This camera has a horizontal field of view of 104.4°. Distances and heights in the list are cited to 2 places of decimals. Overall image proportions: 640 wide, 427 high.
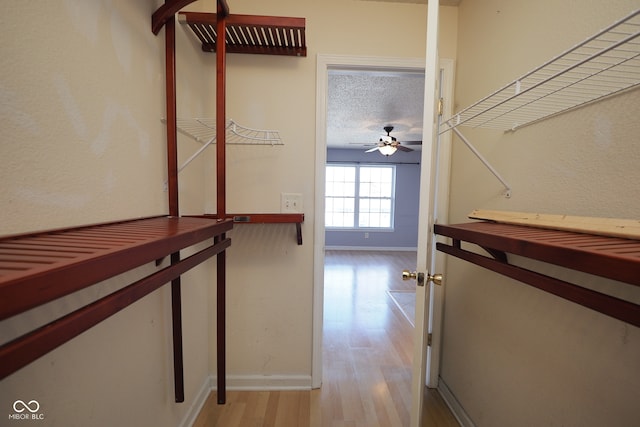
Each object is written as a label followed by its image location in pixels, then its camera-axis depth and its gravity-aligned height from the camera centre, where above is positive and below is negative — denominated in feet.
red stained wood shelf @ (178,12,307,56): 3.79 +2.79
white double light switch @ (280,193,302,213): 5.09 -0.05
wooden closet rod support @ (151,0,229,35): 2.96 +2.27
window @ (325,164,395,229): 19.52 +0.41
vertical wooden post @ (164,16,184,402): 3.24 +0.60
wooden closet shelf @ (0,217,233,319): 0.88 -0.30
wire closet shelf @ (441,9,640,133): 2.24 +1.27
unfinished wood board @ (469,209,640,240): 1.85 -0.16
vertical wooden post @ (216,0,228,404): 3.20 +0.51
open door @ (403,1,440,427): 2.87 -0.19
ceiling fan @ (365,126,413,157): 11.19 +2.61
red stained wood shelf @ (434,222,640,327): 1.38 -0.34
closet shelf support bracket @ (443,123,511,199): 3.53 +0.34
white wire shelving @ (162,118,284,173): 4.28 +1.24
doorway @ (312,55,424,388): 4.87 +1.11
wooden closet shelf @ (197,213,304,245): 4.24 -0.33
